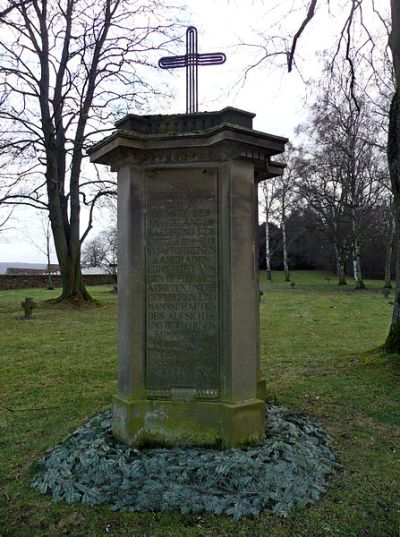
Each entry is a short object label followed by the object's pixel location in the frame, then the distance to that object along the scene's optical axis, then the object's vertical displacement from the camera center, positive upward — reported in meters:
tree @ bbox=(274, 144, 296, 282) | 34.78 +7.07
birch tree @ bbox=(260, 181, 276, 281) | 38.47 +6.48
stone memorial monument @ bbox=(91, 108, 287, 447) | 3.96 -0.11
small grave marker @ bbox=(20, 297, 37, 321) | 14.49 -1.36
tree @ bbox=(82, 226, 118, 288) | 43.49 +2.44
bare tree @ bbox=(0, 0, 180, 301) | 16.84 +6.47
